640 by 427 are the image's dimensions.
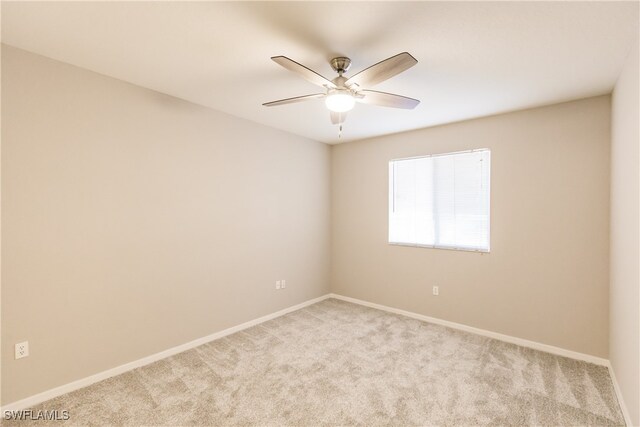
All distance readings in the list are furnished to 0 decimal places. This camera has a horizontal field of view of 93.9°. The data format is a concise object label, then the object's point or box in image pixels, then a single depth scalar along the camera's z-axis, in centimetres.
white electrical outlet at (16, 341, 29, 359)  210
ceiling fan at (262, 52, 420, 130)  169
